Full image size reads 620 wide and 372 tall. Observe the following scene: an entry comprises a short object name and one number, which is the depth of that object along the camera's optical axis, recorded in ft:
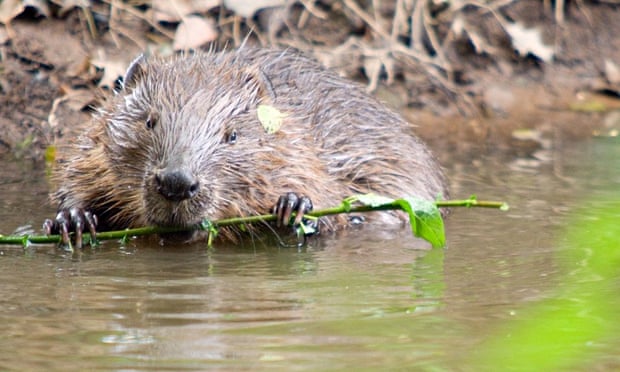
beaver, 24.06
